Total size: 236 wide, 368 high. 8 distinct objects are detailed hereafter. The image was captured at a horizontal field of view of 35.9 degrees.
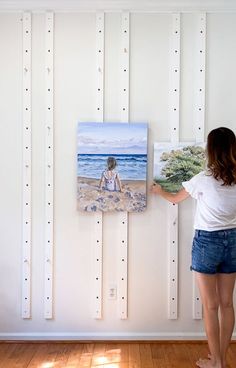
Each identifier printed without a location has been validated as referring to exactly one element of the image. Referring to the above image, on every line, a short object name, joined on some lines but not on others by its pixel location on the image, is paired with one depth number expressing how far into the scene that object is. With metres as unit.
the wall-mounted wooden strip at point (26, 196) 2.58
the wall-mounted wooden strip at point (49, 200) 2.58
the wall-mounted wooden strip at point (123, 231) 2.55
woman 2.03
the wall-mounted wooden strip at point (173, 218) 2.56
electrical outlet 2.58
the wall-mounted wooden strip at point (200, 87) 2.55
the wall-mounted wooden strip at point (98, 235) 2.56
